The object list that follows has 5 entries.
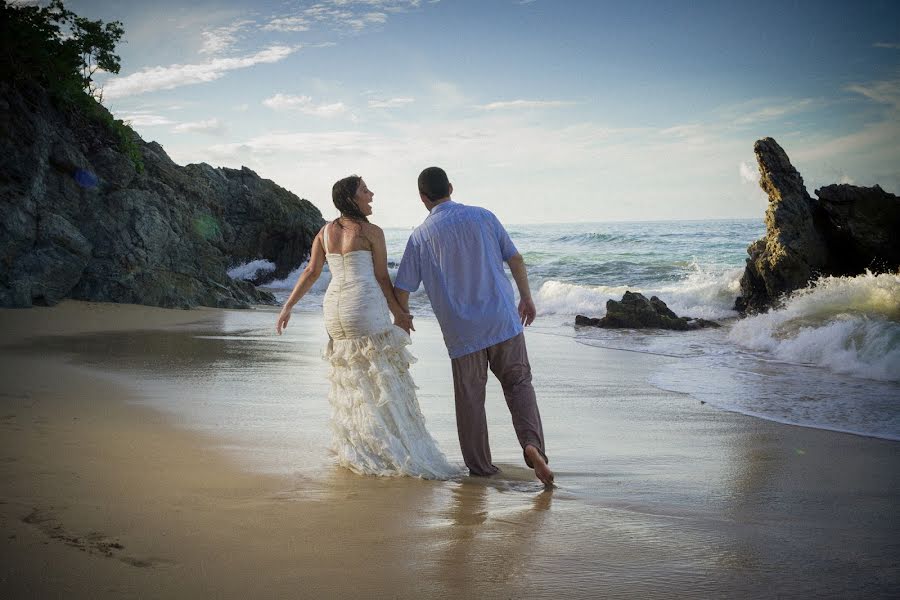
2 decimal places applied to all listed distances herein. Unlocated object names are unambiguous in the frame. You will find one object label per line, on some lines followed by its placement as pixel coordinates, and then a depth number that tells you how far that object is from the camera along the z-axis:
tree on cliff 14.29
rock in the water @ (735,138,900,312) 18.53
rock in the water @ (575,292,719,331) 15.93
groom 4.68
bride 4.66
